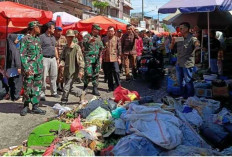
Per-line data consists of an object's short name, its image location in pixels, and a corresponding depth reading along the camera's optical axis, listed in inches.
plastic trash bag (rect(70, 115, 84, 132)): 183.3
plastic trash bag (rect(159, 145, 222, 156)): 141.4
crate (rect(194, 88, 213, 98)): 259.0
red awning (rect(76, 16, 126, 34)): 492.4
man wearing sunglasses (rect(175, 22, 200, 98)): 275.0
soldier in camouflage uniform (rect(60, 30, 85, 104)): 277.3
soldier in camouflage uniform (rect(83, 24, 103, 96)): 321.1
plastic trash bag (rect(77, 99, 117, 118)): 223.3
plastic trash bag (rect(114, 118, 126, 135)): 176.1
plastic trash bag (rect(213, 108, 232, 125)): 190.2
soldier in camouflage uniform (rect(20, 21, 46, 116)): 243.3
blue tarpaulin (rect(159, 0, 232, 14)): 280.5
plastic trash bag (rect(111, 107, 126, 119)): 210.1
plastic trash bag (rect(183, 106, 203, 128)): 187.8
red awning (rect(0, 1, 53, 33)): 298.8
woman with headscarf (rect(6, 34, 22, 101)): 306.3
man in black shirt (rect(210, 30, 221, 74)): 369.1
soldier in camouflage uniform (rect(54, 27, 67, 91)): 356.7
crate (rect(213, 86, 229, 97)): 247.4
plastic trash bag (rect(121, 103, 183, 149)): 150.3
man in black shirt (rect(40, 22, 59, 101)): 306.8
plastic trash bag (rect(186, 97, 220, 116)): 214.5
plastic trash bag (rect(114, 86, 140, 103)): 249.3
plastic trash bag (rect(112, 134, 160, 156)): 145.7
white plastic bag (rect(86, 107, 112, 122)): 208.7
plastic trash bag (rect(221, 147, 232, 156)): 146.9
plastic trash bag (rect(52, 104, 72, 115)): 233.2
